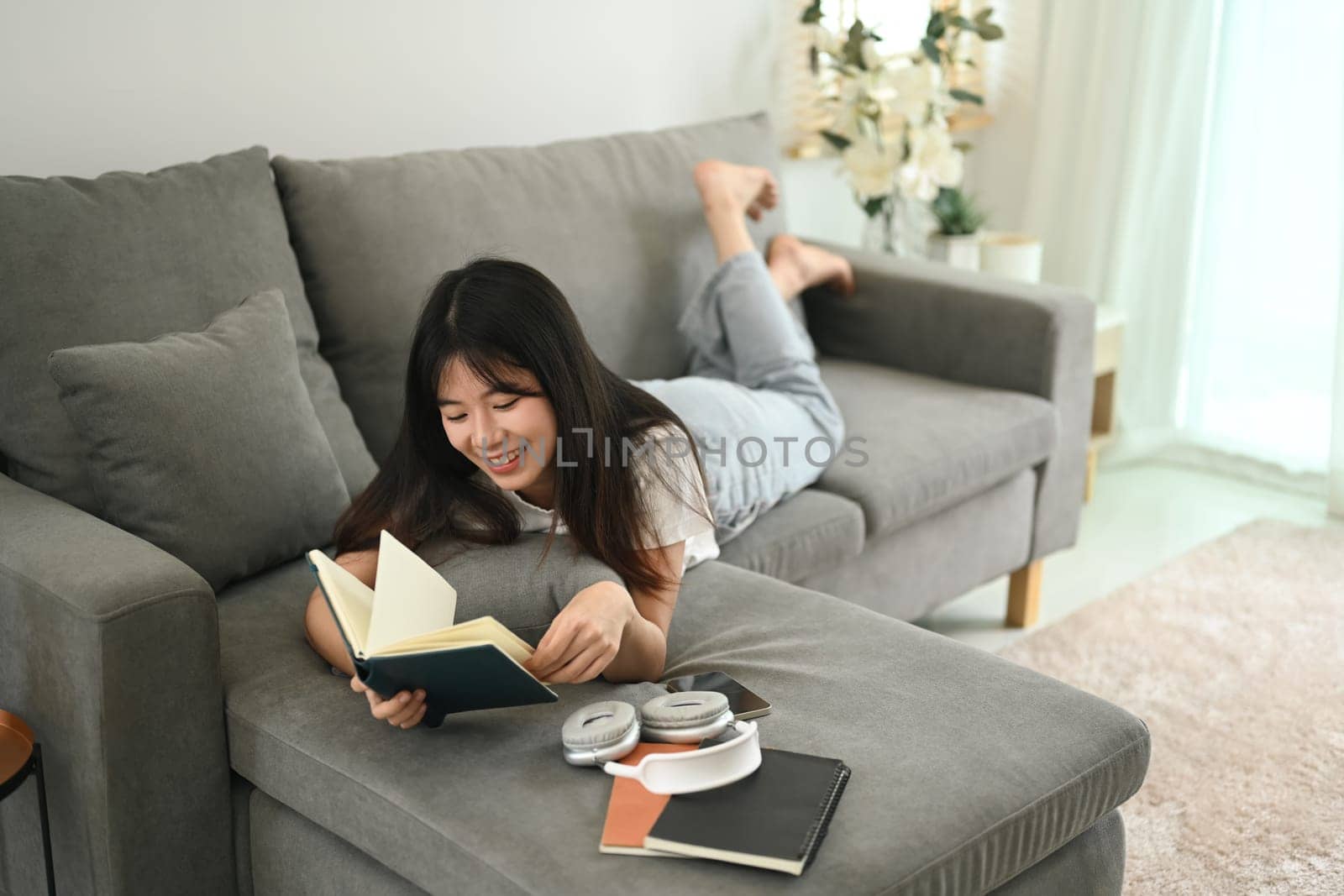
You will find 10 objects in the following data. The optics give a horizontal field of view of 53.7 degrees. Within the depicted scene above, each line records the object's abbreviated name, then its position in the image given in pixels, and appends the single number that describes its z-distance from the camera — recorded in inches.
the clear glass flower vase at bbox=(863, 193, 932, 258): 123.9
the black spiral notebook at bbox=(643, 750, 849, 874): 45.6
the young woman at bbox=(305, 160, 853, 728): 58.6
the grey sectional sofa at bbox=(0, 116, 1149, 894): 50.7
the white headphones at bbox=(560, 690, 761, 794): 48.4
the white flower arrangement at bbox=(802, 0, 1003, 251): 113.3
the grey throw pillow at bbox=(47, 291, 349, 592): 62.0
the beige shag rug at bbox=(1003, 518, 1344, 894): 72.7
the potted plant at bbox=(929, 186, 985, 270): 123.9
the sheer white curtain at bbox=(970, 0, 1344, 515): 122.9
